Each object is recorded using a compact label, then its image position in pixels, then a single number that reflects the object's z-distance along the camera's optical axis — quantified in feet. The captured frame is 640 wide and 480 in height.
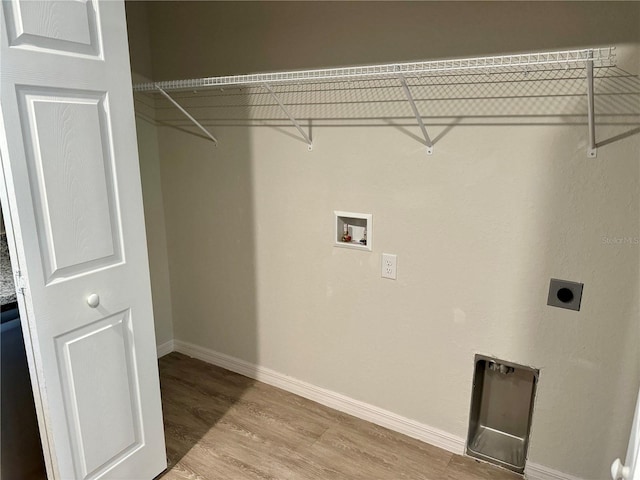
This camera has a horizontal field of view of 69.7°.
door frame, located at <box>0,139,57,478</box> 4.45
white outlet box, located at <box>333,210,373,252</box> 7.06
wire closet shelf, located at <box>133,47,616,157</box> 4.89
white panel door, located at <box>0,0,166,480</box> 4.50
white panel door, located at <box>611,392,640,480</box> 2.62
